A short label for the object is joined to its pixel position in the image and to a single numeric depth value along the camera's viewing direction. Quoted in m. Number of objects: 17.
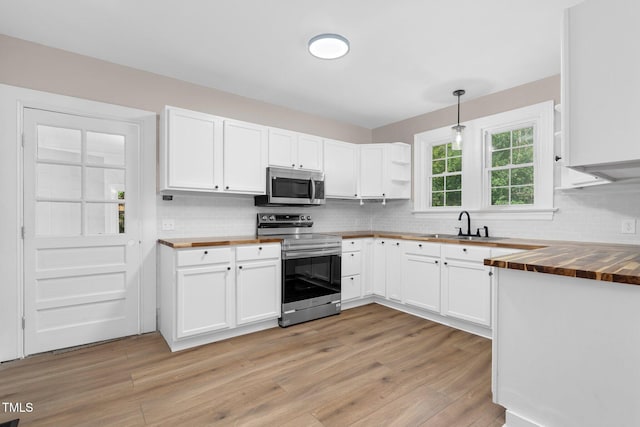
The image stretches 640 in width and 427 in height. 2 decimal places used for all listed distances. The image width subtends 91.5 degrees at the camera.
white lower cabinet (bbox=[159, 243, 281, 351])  2.68
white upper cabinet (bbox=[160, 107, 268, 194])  2.93
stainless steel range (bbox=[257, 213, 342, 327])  3.26
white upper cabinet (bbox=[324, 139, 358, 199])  4.08
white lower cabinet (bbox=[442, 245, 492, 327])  2.96
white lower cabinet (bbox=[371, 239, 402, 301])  3.79
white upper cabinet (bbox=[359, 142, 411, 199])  4.34
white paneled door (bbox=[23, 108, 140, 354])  2.59
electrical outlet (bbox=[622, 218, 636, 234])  2.63
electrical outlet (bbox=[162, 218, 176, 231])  3.17
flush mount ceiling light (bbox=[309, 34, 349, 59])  2.44
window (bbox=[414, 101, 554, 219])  3.21
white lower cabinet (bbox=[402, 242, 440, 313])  3.37
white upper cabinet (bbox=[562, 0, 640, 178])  1.12
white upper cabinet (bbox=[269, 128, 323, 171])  3.56
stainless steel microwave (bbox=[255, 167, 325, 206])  3.49
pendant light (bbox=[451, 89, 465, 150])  3.34
